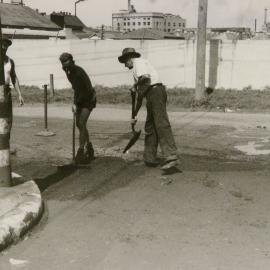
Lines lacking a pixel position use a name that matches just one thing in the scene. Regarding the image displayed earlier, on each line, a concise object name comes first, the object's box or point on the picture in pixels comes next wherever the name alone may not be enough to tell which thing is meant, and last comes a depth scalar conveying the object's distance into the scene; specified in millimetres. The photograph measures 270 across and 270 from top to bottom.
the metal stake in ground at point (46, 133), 11169
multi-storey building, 125500
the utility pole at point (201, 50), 15742
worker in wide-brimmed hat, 7578
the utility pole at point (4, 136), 6340
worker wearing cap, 8289
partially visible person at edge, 8581
